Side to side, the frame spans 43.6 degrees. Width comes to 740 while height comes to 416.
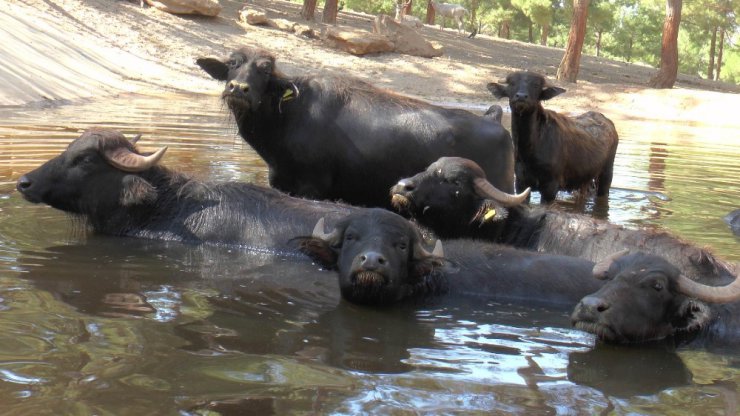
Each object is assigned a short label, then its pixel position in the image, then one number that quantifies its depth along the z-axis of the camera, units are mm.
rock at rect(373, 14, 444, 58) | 38812
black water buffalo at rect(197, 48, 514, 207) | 10219
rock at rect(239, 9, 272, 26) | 37906
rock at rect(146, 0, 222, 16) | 36438
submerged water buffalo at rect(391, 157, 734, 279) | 8516
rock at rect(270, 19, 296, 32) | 38344
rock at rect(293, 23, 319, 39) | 38031
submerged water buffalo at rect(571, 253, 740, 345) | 6004
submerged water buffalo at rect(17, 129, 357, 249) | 8727
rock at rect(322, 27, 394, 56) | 37094
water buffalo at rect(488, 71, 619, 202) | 12492
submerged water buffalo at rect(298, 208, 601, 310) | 6672
